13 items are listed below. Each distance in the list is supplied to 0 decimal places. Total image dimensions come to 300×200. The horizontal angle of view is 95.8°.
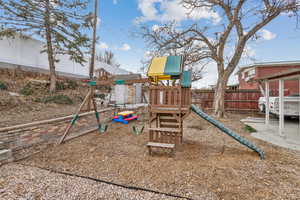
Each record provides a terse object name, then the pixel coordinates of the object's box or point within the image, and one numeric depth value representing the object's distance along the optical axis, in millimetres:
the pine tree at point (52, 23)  7255
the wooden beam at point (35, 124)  2716
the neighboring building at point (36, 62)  8703
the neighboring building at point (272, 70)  10594
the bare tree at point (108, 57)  30370
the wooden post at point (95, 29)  9031
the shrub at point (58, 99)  7815
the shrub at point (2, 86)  7188
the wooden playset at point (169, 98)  3197
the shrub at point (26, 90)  7634
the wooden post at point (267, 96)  5218
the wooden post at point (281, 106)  4160
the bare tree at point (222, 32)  5996
